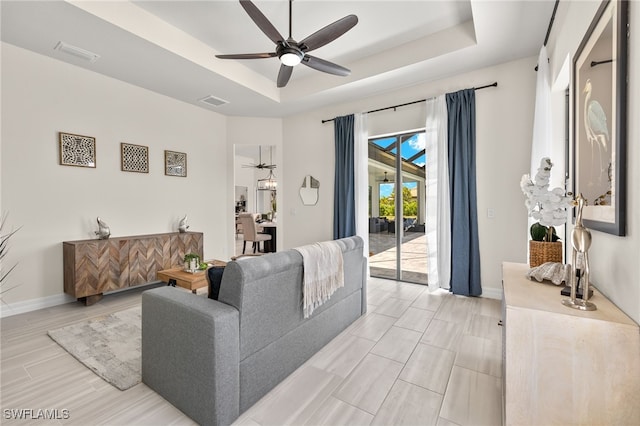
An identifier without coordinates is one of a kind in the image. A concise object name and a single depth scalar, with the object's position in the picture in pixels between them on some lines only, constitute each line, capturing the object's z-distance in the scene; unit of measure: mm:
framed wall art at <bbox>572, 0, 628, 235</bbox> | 1109
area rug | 1943
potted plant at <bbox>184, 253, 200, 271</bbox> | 3057
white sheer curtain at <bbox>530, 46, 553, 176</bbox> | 2629
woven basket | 1774
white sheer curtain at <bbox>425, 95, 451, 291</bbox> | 3701
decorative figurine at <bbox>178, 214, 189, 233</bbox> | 4437
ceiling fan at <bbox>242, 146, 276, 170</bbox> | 8305
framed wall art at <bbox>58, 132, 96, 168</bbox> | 3344
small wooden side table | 2797
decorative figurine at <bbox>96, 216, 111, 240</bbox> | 3521
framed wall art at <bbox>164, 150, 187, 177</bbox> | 4438
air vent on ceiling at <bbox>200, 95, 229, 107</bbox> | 4449
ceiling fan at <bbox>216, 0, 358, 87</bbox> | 2197
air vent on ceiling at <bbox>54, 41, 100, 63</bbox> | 2934
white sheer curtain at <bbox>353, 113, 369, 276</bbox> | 4461
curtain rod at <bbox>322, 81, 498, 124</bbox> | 3408
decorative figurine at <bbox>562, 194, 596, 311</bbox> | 1129
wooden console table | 3178
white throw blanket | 1959
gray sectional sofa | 1426
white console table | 987
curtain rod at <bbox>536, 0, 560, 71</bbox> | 2402
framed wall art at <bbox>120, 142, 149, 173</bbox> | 3914
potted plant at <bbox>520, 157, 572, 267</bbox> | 1536
